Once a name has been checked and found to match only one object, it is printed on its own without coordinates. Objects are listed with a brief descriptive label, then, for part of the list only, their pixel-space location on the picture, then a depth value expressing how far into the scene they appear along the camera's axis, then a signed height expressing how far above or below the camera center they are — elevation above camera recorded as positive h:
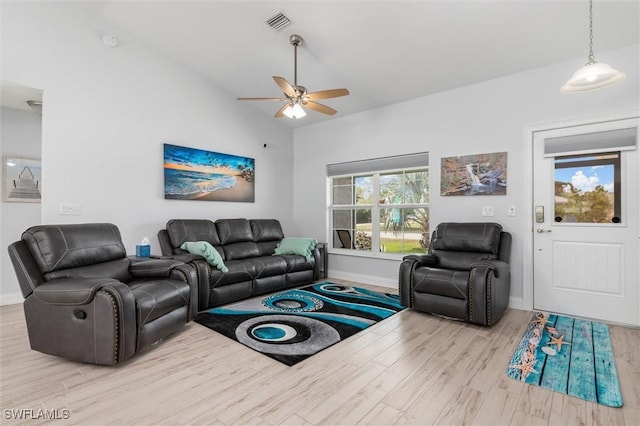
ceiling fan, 3.23 +1.26
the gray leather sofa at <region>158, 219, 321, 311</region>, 3.53 -0.62
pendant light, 2.24 +1.01
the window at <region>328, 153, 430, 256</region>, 4.63 +0.09
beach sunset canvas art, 4.32 +0.57
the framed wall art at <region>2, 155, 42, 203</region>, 3.80 +0.41
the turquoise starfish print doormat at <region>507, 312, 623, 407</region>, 1.98 -1.12
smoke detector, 3.70 +2.07
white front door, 3.09 -0.13
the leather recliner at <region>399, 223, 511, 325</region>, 2.96 -0.63
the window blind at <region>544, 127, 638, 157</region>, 3.08 +0.74
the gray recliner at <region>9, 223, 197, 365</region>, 2.15 -0.65
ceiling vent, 3.31 +2.09
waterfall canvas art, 3.79 +0.49
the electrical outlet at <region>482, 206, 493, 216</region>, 3.86 +0.03
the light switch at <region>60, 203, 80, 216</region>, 3.46 +0.04
